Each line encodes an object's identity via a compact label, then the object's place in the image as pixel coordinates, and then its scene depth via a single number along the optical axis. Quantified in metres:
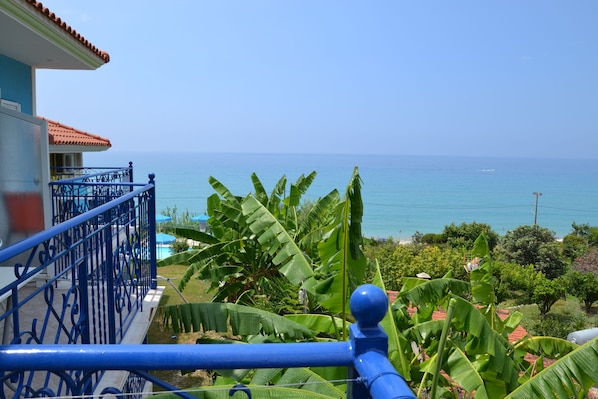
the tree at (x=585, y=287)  17.80
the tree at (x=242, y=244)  9.52
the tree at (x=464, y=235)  32.09
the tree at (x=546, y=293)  17.12
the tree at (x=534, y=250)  25.09
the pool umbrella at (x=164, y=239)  24.84
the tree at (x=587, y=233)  34.81
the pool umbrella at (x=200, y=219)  32.86
